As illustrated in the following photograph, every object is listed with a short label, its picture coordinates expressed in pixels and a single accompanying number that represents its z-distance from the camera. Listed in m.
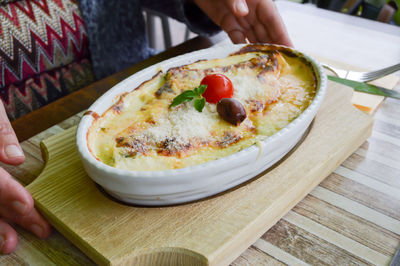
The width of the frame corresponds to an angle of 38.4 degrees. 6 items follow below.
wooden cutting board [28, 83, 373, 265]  0.36
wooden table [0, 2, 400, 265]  0.37
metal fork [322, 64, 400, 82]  0.52
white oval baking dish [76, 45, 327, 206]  0.36
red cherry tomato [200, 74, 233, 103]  0.43
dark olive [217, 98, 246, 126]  0.41
